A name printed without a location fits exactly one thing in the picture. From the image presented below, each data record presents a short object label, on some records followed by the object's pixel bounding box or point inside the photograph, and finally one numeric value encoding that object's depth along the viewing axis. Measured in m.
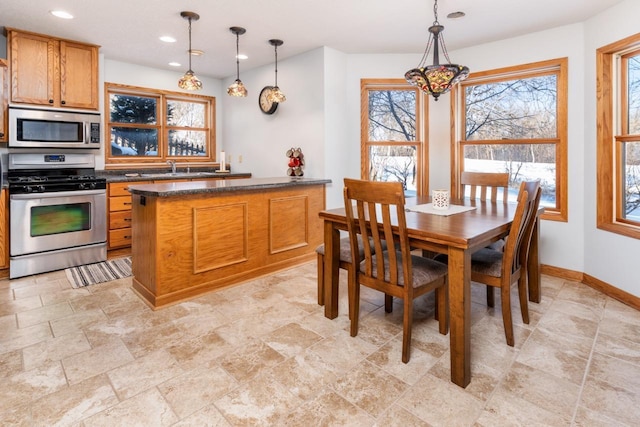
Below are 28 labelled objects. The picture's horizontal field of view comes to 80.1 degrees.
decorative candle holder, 2.67
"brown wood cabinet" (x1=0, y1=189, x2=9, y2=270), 3.47
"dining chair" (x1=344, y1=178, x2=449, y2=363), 2.00
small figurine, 4.37
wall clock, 4.74
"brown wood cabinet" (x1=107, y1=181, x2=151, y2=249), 4.35
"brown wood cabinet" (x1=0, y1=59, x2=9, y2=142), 3.52
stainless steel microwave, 3.69
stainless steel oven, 3.55
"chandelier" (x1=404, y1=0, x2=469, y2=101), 2.39
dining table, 1.87
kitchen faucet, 5.17
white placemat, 2.56
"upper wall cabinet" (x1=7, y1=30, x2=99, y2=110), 3.64
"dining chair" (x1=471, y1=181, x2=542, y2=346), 2.07
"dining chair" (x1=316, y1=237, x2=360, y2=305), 2.49
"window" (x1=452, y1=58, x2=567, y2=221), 3.61
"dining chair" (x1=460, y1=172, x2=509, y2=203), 3.14
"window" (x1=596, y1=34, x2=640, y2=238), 2.98
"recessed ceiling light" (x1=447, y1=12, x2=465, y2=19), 3.20
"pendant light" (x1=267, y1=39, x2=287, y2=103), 3.86
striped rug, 3.48
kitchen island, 2.86
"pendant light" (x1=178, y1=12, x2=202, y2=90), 3.30
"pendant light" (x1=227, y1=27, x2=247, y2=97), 3.58
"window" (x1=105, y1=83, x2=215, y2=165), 5.01
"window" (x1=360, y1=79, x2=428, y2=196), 4.45
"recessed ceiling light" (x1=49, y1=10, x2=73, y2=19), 3.21
